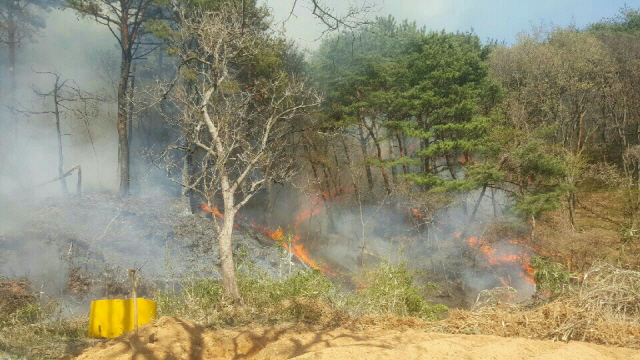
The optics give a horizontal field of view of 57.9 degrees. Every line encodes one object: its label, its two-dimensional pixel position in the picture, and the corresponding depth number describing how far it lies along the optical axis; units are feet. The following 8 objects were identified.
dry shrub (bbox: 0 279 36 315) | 35.37
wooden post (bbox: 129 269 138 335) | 21.84
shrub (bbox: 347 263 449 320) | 32.68
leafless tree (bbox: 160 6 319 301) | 32.96
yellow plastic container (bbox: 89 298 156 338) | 25.38
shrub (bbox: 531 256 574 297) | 28.72
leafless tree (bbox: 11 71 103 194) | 98.24
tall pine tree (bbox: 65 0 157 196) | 80.18
